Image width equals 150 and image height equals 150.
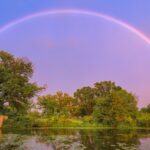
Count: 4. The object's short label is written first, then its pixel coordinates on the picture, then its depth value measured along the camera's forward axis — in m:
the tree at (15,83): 25.44
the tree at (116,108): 34.82
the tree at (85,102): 48.99
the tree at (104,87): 44.80
